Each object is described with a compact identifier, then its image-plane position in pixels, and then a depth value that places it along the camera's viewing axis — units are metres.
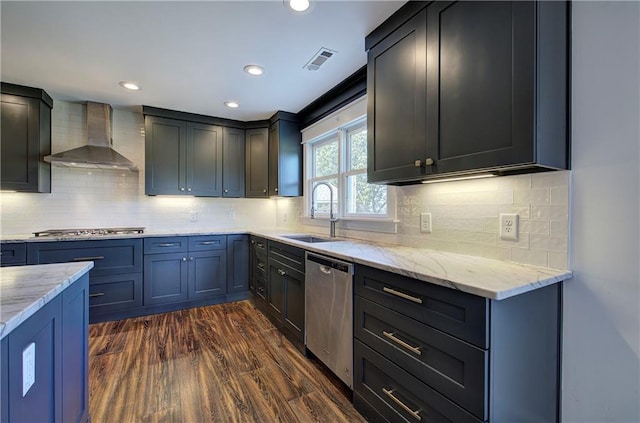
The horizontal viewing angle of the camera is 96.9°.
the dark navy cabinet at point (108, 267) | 2.73
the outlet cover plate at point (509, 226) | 1.46
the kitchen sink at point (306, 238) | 3.00
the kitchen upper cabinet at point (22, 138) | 2.79
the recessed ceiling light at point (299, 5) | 1.64
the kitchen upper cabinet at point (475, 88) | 1.14
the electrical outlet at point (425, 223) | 1.96
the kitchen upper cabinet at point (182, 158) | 3.38
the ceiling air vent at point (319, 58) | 2.15
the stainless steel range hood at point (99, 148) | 3.02
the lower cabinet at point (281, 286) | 2.33
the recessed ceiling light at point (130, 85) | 2.71
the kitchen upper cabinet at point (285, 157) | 3.56
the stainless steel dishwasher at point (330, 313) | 1.74
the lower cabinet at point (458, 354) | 1.04
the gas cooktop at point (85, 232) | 2.84
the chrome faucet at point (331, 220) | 2.85
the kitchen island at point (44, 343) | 0.77
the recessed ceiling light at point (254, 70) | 2.42
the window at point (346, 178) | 2.62
